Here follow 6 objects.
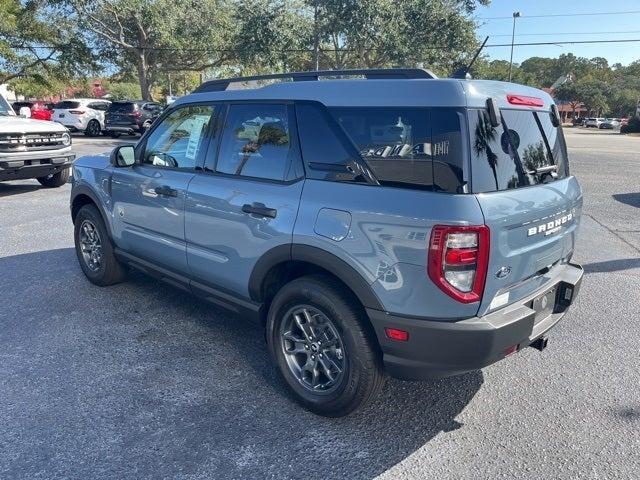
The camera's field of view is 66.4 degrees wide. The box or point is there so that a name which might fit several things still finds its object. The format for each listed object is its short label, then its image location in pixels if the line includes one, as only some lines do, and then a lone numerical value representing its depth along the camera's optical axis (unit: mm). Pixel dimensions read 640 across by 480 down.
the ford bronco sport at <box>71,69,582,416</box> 2332
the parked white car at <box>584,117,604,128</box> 68312
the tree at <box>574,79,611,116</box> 84875
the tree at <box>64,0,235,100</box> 23859
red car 17969
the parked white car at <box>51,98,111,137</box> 22703
